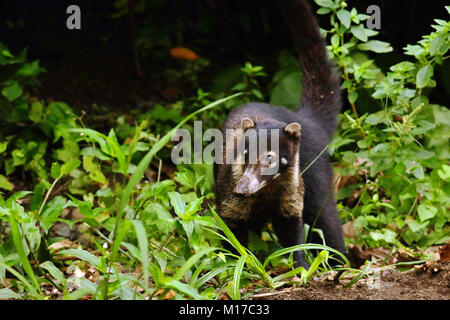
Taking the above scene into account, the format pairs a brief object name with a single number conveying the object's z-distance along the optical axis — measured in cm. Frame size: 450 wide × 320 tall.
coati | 384
